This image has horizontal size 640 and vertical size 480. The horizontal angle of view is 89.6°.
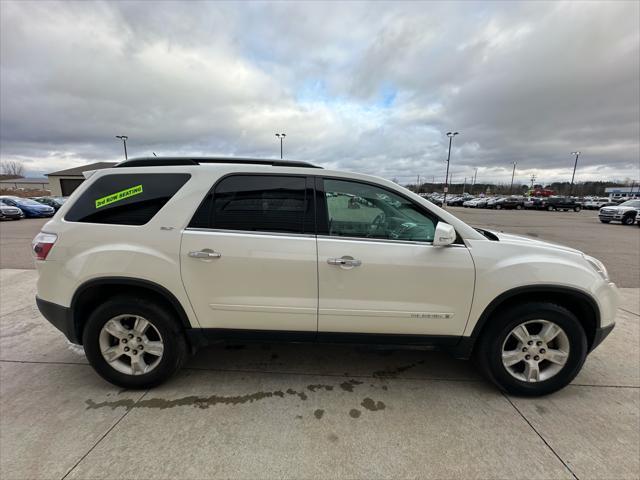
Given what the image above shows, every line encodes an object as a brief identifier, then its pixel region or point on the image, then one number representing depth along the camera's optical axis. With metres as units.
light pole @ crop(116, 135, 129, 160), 42.69
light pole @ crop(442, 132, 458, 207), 44.36
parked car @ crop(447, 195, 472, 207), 59.20
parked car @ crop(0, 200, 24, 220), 19.38
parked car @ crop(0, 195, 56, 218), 21.48
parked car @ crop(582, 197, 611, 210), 47.56
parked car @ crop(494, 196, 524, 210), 43.00
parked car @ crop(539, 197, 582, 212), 39.78
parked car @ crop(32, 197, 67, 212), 25.14
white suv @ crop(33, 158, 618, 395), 2.49
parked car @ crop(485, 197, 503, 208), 45.56
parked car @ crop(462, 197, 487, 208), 48.38
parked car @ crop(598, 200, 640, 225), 19.33
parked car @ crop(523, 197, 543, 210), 41.47
